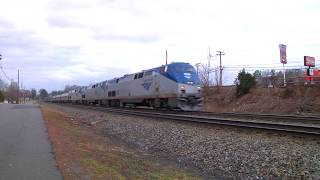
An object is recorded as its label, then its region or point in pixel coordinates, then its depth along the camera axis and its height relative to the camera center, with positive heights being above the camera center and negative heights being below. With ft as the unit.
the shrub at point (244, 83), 87.14 +4.56
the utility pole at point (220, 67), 127.69 +15.31
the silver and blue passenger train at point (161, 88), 60.21 +2.42
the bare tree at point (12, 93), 282.60 +5.75
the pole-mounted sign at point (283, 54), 87.07 +14.14
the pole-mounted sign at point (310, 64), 83.44 +10.56
